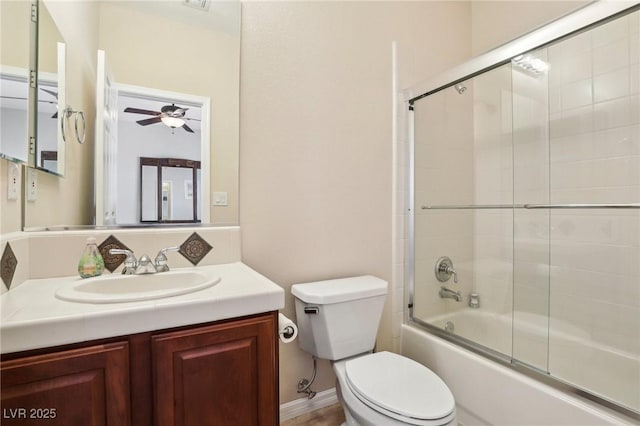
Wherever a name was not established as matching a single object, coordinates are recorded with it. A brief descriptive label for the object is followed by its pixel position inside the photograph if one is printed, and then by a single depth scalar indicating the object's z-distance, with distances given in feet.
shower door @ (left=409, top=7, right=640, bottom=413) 4.75
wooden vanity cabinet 2.26
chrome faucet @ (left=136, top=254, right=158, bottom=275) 3.81
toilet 3.54
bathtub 3.81
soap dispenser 3.61
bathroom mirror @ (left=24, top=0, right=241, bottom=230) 3.82
